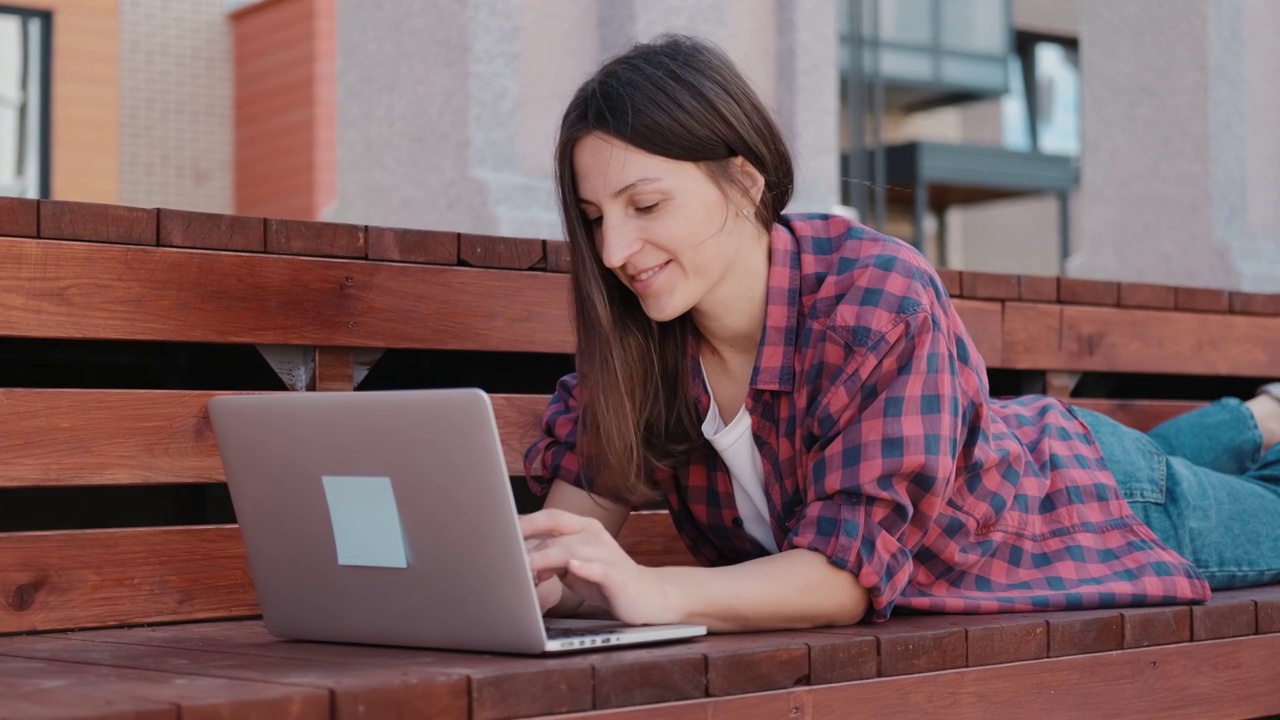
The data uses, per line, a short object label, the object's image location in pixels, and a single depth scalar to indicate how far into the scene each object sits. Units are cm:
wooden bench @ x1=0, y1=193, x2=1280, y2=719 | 236
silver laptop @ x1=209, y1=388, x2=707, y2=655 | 240
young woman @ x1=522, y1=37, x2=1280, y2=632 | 264
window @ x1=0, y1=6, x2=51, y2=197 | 936
